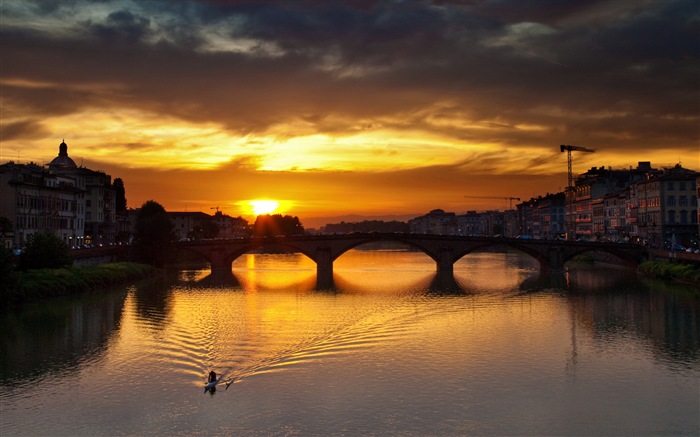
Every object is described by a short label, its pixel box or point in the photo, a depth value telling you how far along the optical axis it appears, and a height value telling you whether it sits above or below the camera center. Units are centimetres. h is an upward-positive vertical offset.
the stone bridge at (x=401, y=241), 11800 -81
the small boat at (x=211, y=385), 3666 -741
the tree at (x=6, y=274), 6053 -254
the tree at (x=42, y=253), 7394 -80
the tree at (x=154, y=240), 11075 +67
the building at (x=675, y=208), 11738 +516
